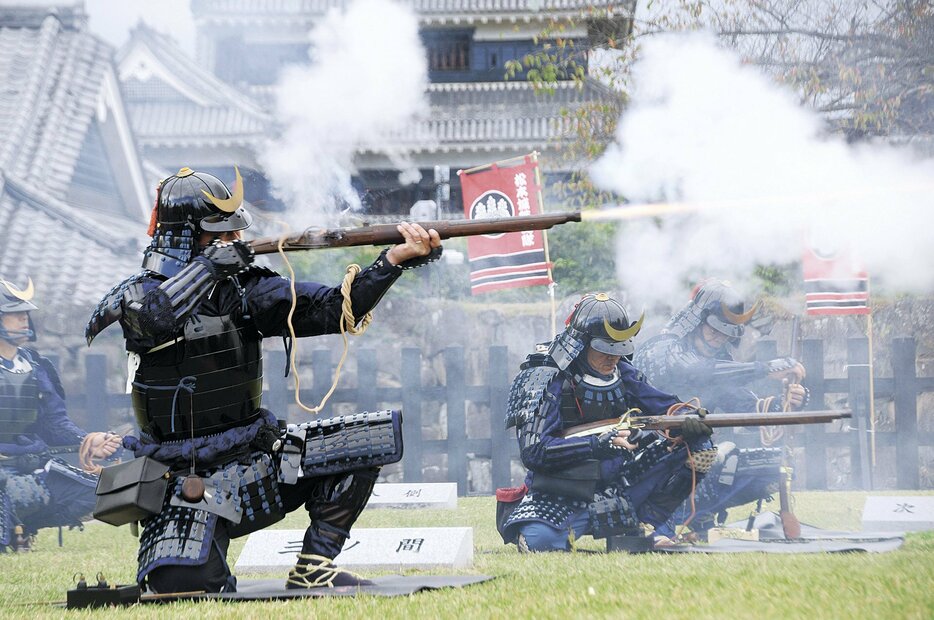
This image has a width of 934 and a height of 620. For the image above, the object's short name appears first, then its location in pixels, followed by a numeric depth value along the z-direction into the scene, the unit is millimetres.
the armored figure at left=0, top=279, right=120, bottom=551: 14820
